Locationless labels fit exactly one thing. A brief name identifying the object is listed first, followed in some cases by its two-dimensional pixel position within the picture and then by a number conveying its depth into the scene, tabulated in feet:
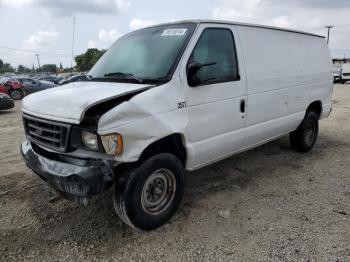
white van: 9.98
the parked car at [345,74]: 86.58
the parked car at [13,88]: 59.15
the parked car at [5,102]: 41.63
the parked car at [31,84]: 67.69
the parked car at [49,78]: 104.36
